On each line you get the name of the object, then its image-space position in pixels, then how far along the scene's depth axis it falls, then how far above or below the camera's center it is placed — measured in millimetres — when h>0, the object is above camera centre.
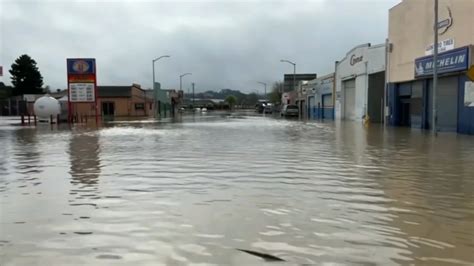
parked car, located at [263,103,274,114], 98450 +213
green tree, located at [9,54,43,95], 102688 +8065
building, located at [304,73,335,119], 59938 +1754
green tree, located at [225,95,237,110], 167138 +3819
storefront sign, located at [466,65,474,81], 19469 +1445
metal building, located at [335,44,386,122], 41594 +2607
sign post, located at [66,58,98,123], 43719 +3050
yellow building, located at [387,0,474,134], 24984 +2666
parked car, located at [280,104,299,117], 69375 -180
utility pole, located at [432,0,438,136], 23594 +1880
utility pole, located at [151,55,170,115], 79562 +1224
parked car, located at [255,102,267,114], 106850 +473
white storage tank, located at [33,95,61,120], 42406 +293
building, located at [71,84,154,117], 79875 +1793
